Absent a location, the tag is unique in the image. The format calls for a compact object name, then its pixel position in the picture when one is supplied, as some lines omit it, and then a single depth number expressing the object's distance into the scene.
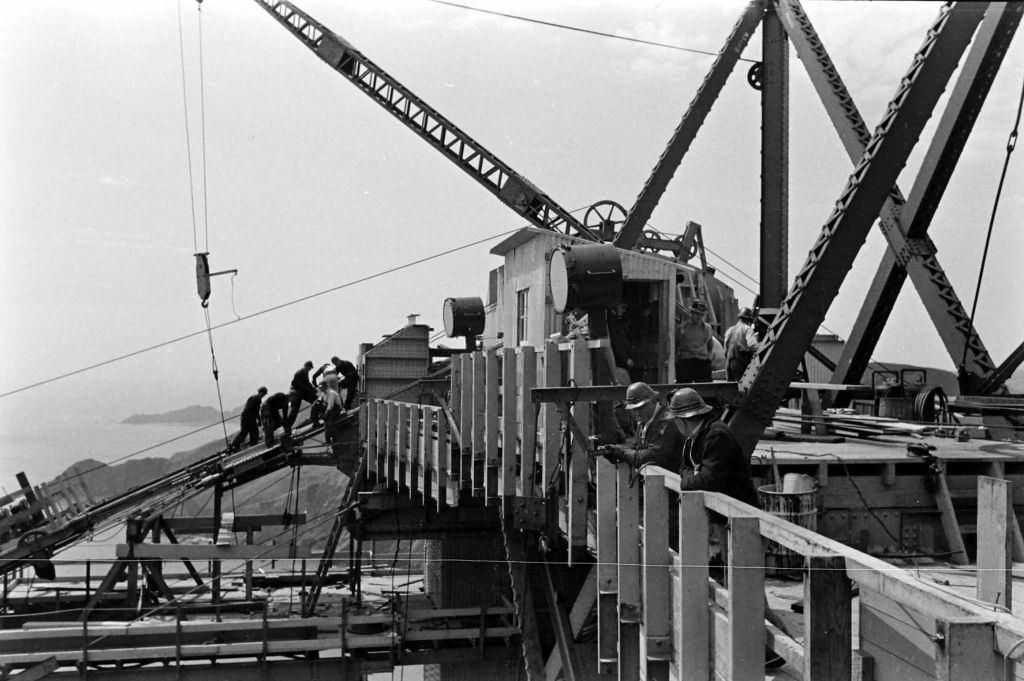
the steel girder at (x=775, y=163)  16.50
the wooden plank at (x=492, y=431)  9.50
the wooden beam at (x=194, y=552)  16.44
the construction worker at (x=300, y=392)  19.22
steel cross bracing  13.75
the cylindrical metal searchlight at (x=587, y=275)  9.53
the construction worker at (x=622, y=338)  13.16
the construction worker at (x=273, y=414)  18.38
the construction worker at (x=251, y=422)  19.78
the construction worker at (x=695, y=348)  11.40
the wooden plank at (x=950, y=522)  8.70
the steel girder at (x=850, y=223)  7.70
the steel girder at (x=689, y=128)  16.77
